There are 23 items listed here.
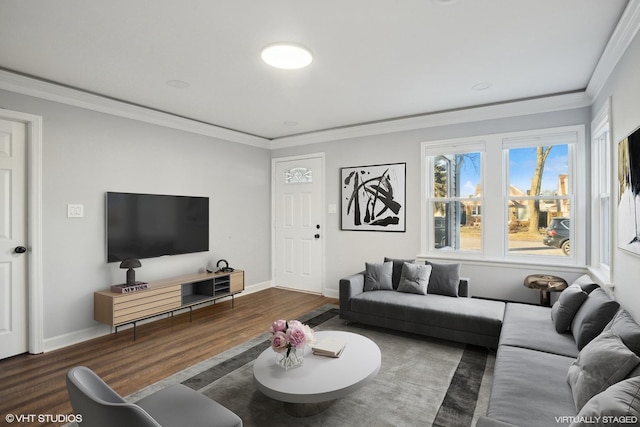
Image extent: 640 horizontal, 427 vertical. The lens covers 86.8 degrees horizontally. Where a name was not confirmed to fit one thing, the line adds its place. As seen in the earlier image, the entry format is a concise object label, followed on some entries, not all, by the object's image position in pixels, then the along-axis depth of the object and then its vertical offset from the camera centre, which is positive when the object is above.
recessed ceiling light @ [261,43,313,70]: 2.59 +1.25
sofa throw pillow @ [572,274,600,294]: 2.73 -0.60
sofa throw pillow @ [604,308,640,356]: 1.67 -0.62
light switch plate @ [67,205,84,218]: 3.49 +0.02
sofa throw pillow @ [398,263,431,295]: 3.83 -0.77
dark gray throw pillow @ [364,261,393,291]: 4.06 -0.78
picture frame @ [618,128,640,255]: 2.09 +0.13
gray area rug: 2.15 -1.31
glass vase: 2.20 -0.96
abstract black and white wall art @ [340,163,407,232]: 4.75 +0.22
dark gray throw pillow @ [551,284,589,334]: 2.54 -0.74
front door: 5.52 -0.19
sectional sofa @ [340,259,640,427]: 1.48 -0.91
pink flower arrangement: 2.15 -0.80
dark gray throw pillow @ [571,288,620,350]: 2.18 -0.70
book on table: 2.37 -0.97
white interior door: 3.12 -0.26
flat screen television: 3.80 -0.16
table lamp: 3.64 -0.58
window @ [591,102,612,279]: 3.20 +0.16
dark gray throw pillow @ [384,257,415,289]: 4.15 -0.72
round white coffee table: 1.94 -1.02
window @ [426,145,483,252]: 4.31 +0.17
